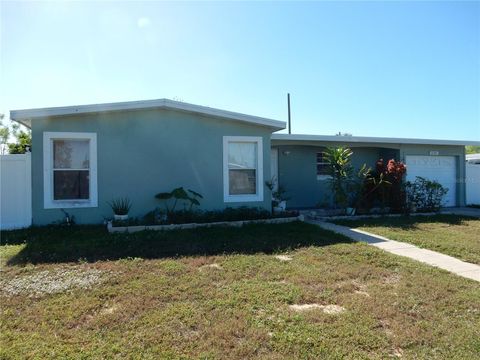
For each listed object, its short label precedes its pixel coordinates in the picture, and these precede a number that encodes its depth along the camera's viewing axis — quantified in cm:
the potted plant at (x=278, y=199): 1086
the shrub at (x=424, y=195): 1202
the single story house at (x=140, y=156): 826
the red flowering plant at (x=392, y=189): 1147
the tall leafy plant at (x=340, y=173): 1070
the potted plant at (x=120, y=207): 845
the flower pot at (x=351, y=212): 1115
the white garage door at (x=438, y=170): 1404
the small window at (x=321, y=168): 1374
